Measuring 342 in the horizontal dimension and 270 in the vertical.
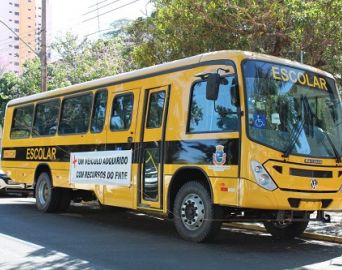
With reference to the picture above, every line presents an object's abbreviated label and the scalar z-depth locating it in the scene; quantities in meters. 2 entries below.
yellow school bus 8.75
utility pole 23.01
